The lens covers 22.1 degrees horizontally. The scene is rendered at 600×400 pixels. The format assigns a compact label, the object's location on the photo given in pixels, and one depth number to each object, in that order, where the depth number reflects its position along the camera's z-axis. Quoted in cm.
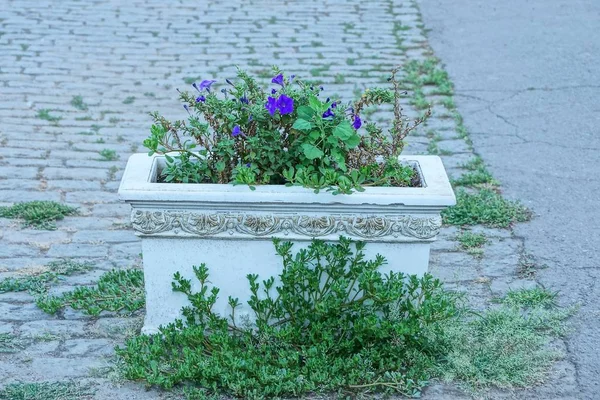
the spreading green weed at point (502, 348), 641
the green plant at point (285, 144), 648
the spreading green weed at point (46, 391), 619
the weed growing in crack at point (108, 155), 1040
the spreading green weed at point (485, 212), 892
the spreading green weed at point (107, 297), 729
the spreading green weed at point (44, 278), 768
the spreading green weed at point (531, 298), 740
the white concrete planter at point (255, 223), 636
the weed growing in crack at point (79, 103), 1190
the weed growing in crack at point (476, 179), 970
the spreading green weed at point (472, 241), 838
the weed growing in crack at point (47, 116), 1145
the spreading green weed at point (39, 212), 889
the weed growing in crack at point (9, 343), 678
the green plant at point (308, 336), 623
